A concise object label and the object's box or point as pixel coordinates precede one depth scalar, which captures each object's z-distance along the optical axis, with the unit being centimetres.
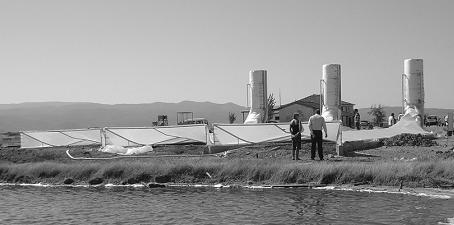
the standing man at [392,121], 4500
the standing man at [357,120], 4604
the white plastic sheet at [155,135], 3416
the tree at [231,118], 7652
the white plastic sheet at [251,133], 3084
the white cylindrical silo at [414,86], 4294
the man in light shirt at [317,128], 2417
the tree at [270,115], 5180
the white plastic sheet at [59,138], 3941
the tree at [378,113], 9089
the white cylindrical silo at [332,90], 4469
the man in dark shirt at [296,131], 2470
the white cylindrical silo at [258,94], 4912
